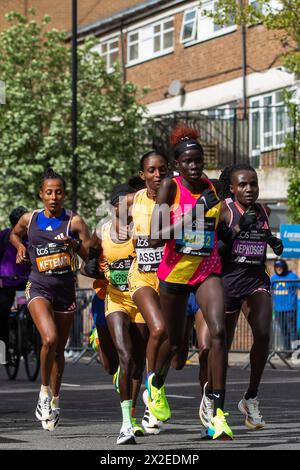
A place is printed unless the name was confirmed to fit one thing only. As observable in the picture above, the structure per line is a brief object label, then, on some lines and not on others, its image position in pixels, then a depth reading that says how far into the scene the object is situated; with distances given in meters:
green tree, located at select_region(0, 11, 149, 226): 34.81
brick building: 36.56
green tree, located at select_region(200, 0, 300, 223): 23.95
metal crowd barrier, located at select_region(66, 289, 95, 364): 25.84
